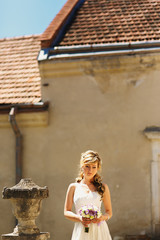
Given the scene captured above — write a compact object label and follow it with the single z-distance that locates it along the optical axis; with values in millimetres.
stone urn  6871
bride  5930
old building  10461
